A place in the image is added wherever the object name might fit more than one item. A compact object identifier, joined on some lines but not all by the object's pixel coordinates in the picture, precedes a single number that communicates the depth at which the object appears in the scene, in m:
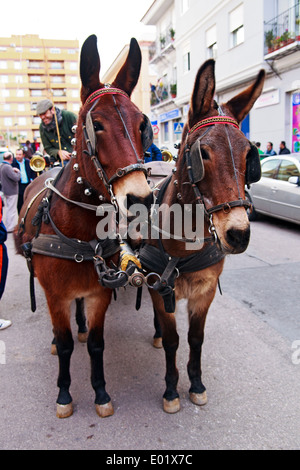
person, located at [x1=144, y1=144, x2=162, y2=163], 5.42
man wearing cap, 3.91
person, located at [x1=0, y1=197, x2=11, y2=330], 4.29
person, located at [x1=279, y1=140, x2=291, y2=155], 13.17
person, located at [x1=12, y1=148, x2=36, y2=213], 10.43
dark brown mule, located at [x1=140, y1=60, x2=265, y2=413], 2.01
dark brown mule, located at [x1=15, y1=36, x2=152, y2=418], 2.10
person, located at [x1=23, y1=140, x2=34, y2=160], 11.70
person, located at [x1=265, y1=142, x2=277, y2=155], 13.76
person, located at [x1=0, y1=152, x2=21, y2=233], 9.58
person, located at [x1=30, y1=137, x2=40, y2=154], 14.93
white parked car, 8.23
